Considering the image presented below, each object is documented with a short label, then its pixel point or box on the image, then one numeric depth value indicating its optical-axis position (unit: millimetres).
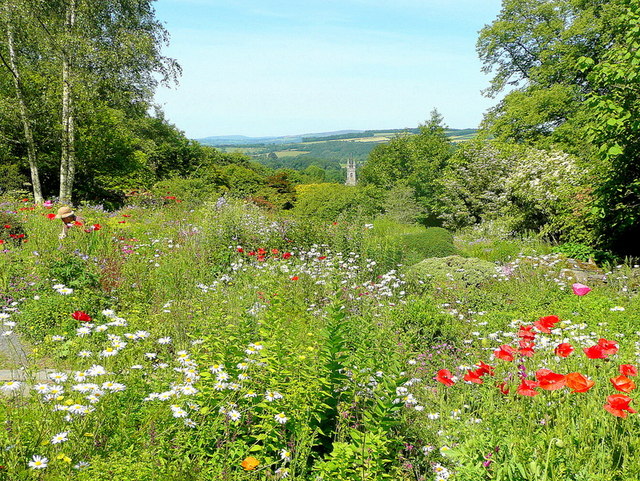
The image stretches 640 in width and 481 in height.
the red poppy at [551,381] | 1821
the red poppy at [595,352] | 2119
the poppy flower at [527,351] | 2174
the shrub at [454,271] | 7023
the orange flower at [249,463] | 1868
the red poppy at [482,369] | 2118
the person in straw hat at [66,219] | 6438
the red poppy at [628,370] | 1915
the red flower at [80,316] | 3165
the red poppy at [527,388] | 1856
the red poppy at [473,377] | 2027
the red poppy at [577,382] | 1770
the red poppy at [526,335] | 2255
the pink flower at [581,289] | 2795
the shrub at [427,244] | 9242
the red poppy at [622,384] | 1833
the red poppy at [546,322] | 2300
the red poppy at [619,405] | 1698
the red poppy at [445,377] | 2139
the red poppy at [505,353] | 2122
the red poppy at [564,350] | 2084
